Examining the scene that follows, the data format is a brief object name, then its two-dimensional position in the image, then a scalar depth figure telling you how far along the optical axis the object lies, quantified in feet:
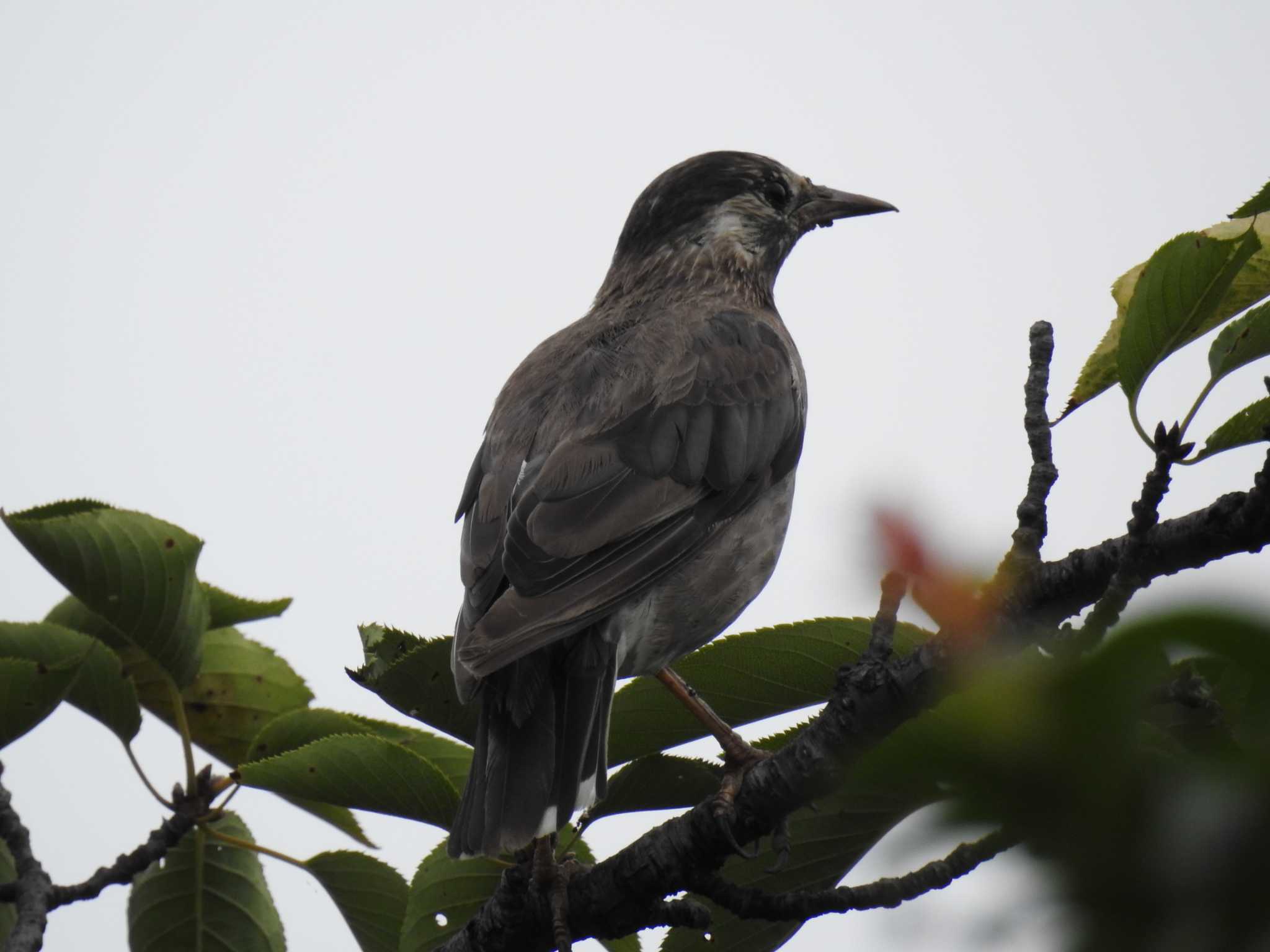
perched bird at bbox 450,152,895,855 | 25.71
